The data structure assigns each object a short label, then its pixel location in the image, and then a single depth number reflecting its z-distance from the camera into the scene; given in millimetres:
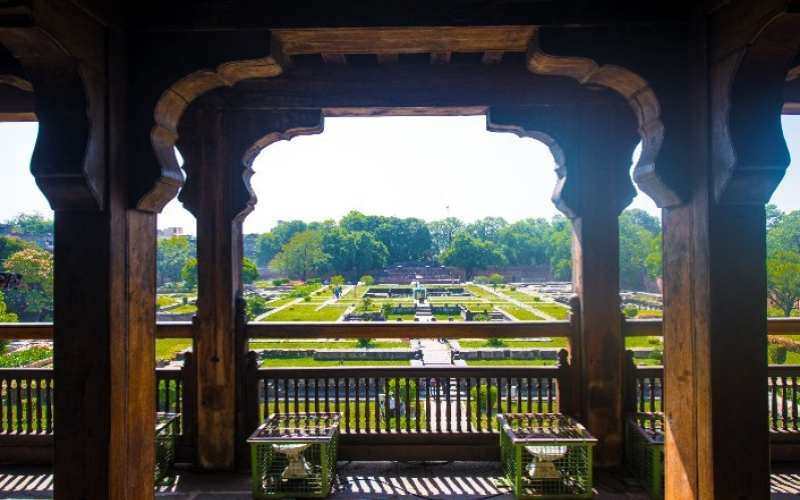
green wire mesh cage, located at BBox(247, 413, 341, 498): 3939
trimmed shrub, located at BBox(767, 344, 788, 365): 5877
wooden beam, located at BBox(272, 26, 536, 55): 2225
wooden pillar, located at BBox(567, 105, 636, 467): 4520
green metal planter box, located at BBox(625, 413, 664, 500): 3842
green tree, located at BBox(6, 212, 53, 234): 15594
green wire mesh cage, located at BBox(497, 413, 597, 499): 3895
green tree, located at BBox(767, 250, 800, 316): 5816
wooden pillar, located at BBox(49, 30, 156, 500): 2078
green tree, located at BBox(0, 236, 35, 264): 12281
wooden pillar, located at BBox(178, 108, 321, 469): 4523
